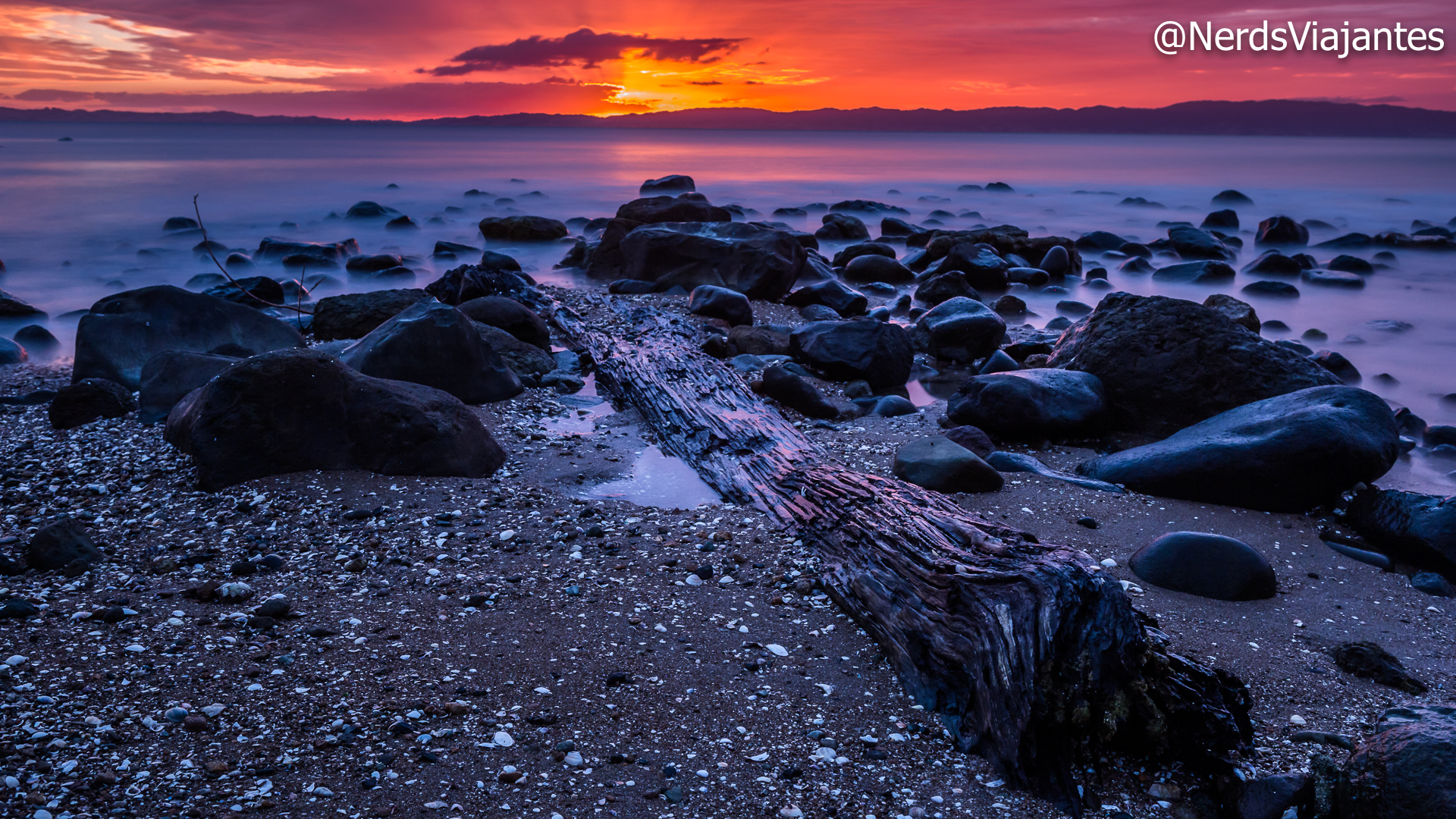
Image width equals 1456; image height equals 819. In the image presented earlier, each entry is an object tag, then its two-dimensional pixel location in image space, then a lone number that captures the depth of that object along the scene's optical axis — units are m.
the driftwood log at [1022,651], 2.51
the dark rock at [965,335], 8.09
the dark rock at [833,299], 10.13
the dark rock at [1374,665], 2.99
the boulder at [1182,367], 5.80
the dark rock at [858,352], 7.02
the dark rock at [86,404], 5.36
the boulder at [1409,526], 4.03
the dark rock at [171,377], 5.34
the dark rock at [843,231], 18.22
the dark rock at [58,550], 3.46
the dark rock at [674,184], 27.83
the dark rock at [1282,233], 19.52
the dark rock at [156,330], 6.35
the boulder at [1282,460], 4.60
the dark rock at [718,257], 10.47
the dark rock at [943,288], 11.05
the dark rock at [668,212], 13.66
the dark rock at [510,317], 7.75
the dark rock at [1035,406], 5.63
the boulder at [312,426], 4.32
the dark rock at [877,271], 13.08
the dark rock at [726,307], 8.98
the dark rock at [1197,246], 16.72
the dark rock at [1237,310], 8.68
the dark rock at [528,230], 17.78
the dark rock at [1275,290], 12.98
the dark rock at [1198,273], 14.16
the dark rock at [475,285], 9.30
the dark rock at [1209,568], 3.63
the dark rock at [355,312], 7.92
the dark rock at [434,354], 5.81
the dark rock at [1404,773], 2.07
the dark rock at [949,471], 4.71
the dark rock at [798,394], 6.21
